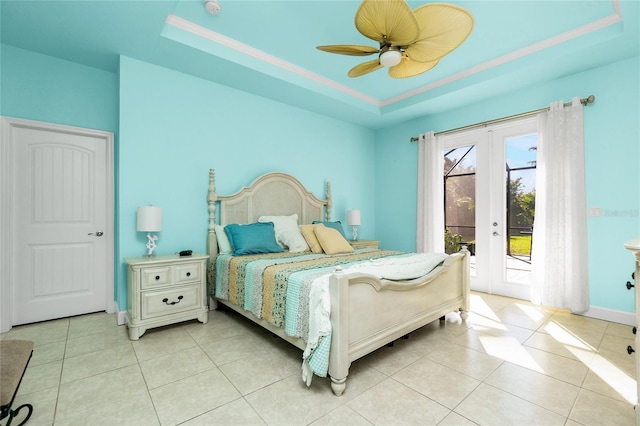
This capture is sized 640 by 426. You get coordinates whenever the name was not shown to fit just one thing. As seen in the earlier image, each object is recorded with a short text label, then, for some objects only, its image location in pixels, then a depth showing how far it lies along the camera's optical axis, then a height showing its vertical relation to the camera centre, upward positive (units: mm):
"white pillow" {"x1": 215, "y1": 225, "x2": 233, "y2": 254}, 3320 -303
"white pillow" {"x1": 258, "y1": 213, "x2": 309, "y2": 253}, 3484 -231
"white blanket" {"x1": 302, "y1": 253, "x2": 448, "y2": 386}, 1763 -499
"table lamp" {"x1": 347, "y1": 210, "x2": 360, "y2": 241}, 4621 -58
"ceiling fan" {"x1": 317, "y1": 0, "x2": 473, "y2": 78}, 1703 +1175
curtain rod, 3111 +1222
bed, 1773 -589
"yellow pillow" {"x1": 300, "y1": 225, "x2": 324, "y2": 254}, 3488 -293
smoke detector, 2395 +1746
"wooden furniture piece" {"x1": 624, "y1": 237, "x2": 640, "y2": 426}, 1255 -431
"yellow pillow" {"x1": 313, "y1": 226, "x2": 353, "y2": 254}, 3379 -319
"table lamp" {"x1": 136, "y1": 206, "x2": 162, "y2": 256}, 2771 -38
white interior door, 2830 -82
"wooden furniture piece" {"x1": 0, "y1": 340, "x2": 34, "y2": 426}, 1108 -669
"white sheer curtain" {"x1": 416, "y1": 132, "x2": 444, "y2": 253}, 4445 +281
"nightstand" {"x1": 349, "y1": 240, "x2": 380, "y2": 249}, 4300 -455
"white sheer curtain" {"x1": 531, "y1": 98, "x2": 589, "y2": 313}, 3150 -14
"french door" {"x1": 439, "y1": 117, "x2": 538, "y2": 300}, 3717 +166
